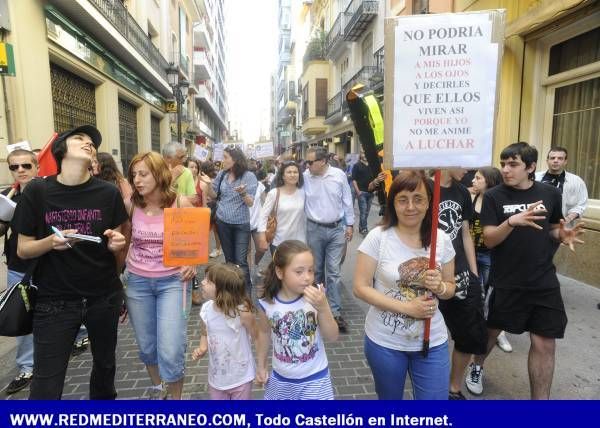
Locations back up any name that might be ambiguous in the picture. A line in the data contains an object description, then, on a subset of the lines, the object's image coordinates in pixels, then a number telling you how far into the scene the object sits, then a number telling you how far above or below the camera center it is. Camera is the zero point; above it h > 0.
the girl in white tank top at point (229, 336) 2.56 -1.15
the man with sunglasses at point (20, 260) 3.30 -0.87
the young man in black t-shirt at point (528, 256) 2.88 -0.77
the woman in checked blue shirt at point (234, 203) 5.55 -0.72
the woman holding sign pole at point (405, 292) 2.30 -0.80
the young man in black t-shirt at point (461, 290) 3.04 -1.02
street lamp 14.06 +2.26
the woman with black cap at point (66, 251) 2.43 -0.61
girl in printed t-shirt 2.29 -1.01
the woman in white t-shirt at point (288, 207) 4.86 -0.68
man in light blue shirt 4.86 -0.78
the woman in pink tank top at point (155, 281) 2.90 -0.93
